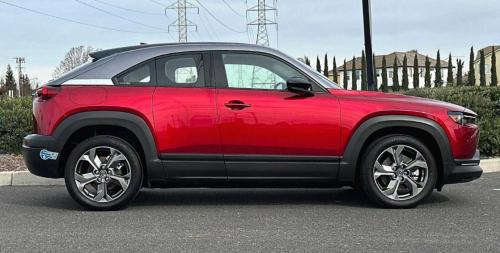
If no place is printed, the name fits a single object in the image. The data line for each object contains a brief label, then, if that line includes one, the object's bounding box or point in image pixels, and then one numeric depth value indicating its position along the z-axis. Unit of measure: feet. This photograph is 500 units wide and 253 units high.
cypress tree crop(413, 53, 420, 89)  218.52
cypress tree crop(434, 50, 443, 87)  214.63
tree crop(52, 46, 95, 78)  196.30
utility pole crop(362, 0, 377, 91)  34.53
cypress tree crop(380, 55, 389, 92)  220.84
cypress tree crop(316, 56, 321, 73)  227.61
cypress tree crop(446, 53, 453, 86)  212.80
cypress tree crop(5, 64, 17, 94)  320.09
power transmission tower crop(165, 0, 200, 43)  166.84
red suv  18.37
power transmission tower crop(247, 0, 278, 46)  165.58
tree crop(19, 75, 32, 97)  310.04
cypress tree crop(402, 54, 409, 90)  224.33
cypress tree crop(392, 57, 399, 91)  230.27
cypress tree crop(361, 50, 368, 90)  170.91
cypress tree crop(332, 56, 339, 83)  224.08
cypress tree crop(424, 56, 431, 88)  210.38
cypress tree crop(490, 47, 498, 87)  200.95
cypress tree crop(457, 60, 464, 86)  209.51
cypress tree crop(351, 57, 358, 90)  225.76
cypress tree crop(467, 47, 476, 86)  205.12
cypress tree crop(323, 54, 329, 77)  225.97
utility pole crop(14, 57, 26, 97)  330.87
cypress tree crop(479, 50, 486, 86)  197.29
